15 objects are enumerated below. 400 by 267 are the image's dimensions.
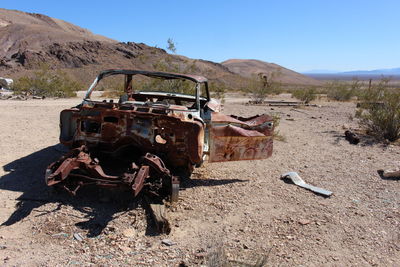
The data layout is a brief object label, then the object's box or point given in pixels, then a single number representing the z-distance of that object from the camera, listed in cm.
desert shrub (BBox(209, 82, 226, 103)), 2063
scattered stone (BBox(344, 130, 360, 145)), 884
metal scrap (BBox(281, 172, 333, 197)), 514
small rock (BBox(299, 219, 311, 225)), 413
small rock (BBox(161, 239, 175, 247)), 350
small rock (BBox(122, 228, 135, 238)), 365
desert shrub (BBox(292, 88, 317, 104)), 2135
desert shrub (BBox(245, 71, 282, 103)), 2114
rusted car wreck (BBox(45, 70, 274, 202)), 409
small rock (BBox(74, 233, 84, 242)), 349
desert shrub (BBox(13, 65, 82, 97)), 1867
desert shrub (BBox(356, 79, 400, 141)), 943
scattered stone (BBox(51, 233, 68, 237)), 355
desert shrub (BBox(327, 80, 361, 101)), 2506
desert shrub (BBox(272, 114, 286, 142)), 881
